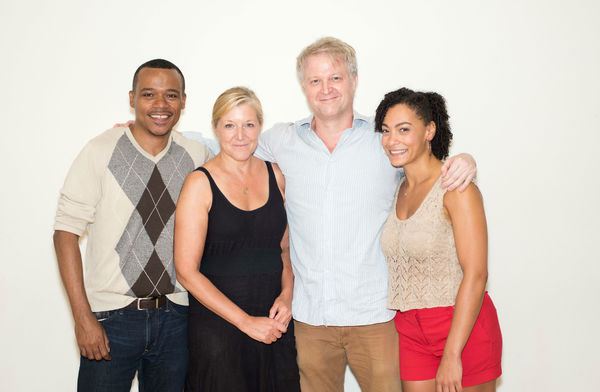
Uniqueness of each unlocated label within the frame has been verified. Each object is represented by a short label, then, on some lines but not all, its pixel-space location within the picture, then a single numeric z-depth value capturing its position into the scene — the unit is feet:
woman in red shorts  5.82
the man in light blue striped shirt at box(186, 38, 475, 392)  6.79
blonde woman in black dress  6.24
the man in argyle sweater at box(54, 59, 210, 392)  6.31
